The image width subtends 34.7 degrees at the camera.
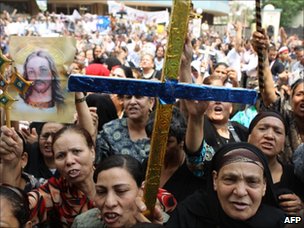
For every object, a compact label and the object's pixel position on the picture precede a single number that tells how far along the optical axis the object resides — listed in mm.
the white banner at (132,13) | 18766
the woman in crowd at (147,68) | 6630
